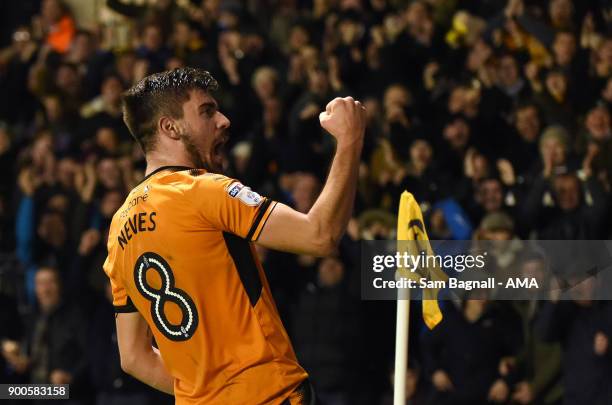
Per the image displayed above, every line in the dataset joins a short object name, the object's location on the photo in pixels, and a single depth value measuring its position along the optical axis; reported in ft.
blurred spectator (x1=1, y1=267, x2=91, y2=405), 60.90
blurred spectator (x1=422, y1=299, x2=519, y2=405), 53.16
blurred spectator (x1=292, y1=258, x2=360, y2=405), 56.03
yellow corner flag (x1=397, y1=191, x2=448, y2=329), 27.81
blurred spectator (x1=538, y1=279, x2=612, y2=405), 50.49
